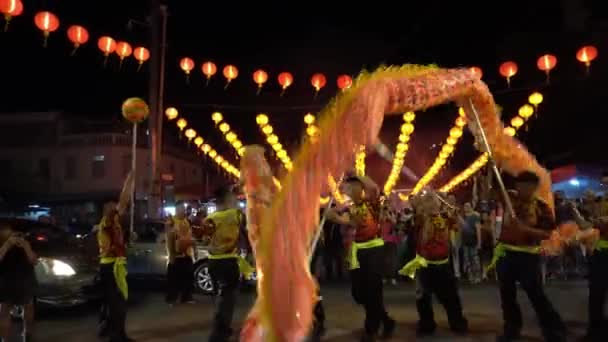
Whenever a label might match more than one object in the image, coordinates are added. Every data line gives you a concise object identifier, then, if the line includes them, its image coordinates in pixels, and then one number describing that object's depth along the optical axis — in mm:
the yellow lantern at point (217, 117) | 18094
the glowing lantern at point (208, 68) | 14969
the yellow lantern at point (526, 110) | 16812
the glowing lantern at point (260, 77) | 15266
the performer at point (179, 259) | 10844
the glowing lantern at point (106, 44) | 12578
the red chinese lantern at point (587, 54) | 13344
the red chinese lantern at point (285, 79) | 15164
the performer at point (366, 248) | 6801
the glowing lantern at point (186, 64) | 14812
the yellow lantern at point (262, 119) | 18066
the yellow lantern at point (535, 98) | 16109
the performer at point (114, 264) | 7141
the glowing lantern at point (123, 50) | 13125
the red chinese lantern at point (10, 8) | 9672
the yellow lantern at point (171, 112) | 17172
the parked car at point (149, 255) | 12555
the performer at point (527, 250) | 6086
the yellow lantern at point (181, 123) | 17469
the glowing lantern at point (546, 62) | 13766
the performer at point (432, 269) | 7492
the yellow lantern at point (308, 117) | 17844
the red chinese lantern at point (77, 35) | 11742
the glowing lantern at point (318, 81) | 15406
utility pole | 16234
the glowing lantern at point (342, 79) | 14786
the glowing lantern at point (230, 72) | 14973
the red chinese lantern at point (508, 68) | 14508
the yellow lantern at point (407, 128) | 18989
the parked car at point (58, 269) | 9242
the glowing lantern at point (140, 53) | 14070
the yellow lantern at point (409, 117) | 18028
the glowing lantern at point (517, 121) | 17406
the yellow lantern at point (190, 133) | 18478
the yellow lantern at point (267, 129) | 18656
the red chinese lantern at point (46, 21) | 11039
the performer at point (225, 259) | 6633
